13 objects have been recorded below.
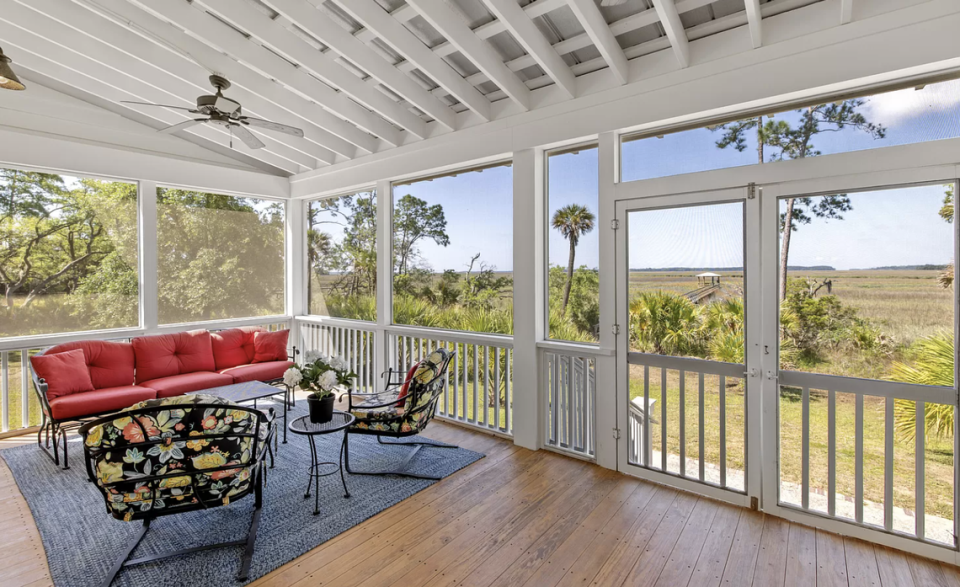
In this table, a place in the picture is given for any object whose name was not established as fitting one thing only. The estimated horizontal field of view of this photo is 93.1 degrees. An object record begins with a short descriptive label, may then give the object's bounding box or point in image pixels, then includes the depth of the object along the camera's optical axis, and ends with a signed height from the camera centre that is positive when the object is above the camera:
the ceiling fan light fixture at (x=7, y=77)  2.69 +1.29
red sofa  3.91 -0.81
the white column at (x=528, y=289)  4.03 +0.01
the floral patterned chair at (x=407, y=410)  3.42 -0.91
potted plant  3.16 -0.64
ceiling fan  3.14 +1.26
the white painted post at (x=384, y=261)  5.36 +0.35
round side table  3.02 -0.94
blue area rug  2.38 -1.44
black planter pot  3.15 -0.83
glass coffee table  3.95 -0.92
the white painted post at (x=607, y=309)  3.58 -0.15
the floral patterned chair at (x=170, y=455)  2.12 -0.80
